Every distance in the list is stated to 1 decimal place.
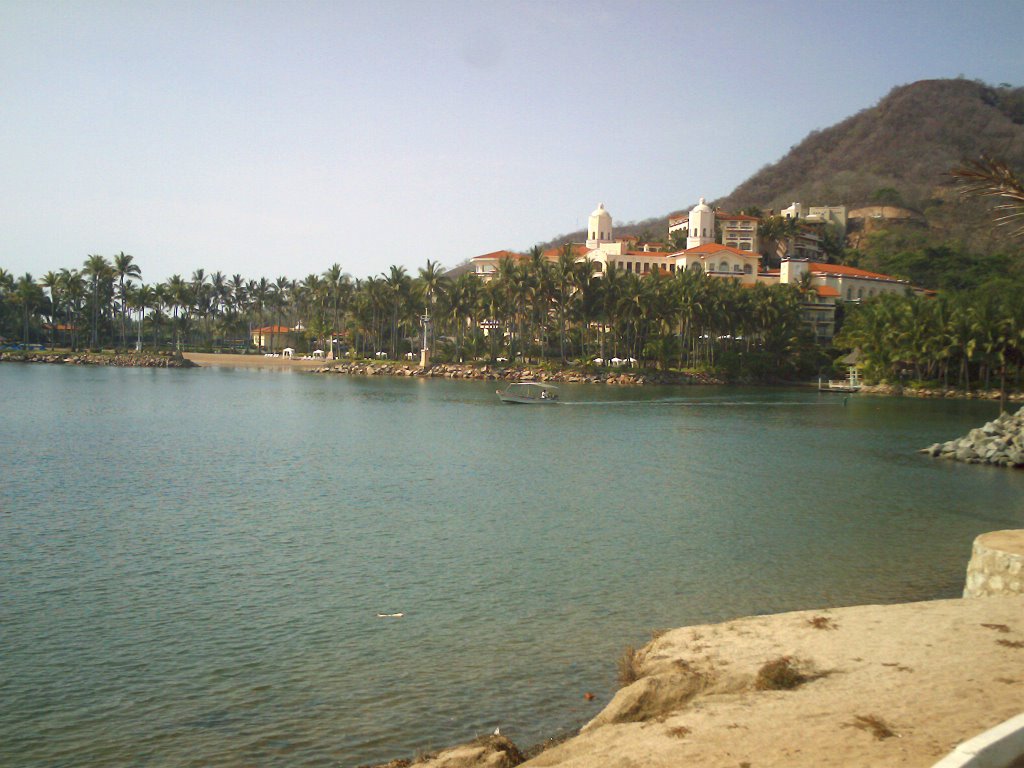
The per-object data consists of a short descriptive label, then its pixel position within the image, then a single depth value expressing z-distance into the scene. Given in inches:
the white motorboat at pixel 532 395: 2778.8
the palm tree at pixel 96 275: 5211.6
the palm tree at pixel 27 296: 5182.1
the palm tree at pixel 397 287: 4778.5
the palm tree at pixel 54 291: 5359.3
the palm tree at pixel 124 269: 5329.7
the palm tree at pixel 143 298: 5482.3
